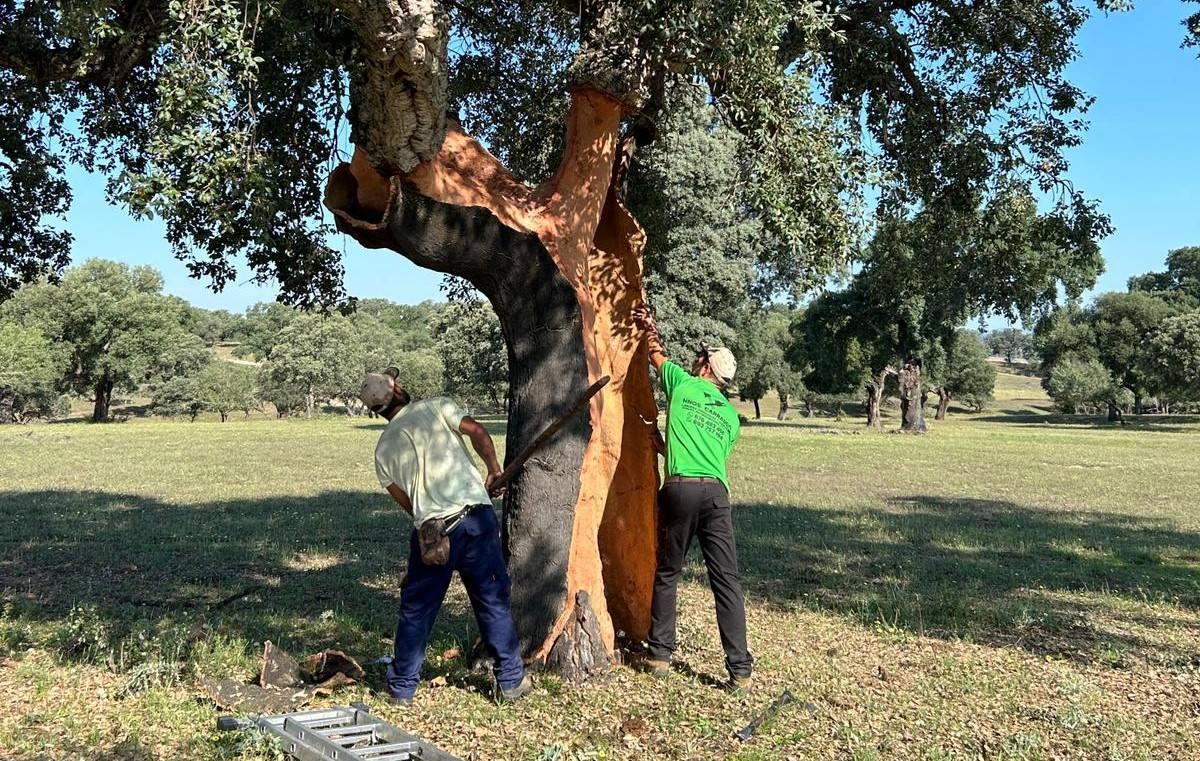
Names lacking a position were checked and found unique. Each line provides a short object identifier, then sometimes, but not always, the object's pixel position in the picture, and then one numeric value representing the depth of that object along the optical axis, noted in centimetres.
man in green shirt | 632
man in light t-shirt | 591
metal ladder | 465
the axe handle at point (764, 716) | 537
